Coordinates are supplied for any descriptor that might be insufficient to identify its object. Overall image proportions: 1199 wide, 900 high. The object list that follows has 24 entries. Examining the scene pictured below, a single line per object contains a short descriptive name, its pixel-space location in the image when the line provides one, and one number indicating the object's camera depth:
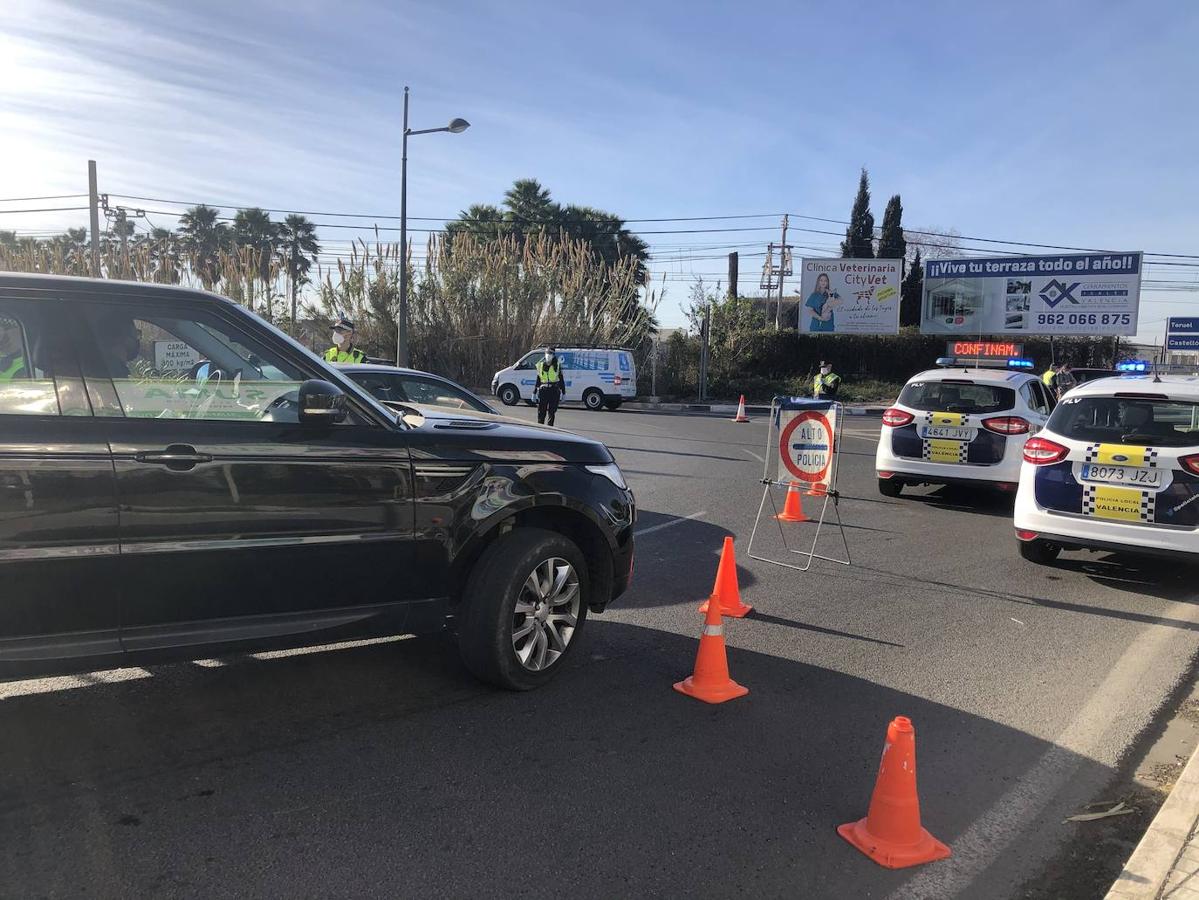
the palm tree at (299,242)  51.69
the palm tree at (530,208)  45.31
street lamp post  21.83
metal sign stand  7.32
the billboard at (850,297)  38.38
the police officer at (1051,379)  21.02
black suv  3.23
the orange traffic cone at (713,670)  4.44
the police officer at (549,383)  16.77
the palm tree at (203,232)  50.06
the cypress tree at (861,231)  55.28
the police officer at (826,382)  17.70
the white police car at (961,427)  9.73
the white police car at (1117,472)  6.46
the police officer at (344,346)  11.51
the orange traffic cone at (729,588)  5.69
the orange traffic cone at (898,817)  3.08
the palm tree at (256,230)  50.22
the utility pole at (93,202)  24.78
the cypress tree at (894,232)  54.00
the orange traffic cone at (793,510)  9.29
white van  27.56
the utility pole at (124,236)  29.80
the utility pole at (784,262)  53.67
